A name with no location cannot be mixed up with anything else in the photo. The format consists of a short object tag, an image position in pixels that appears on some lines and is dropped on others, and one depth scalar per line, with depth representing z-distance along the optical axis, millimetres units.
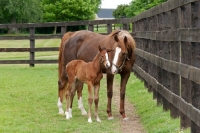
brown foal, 11224
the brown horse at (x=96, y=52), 11203
